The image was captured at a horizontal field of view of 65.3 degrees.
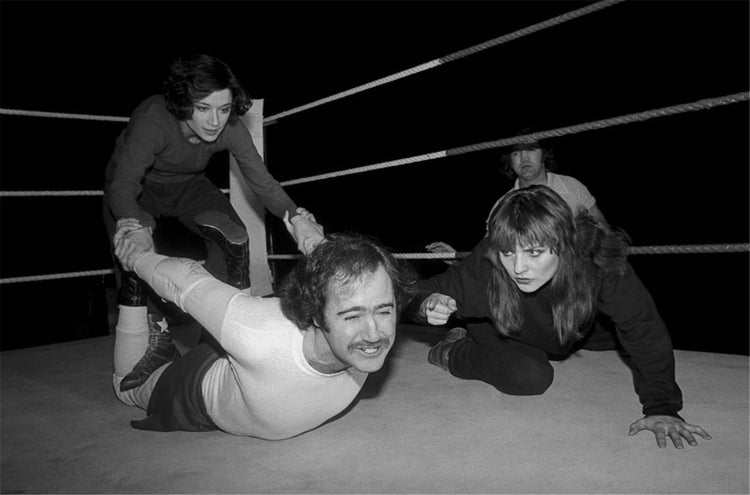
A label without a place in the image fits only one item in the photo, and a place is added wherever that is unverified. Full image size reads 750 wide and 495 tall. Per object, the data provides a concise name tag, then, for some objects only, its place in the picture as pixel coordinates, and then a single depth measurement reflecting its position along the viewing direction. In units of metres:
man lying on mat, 0.91
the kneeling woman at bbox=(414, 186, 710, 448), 1.11
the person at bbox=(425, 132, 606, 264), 2.02
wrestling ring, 0.91
